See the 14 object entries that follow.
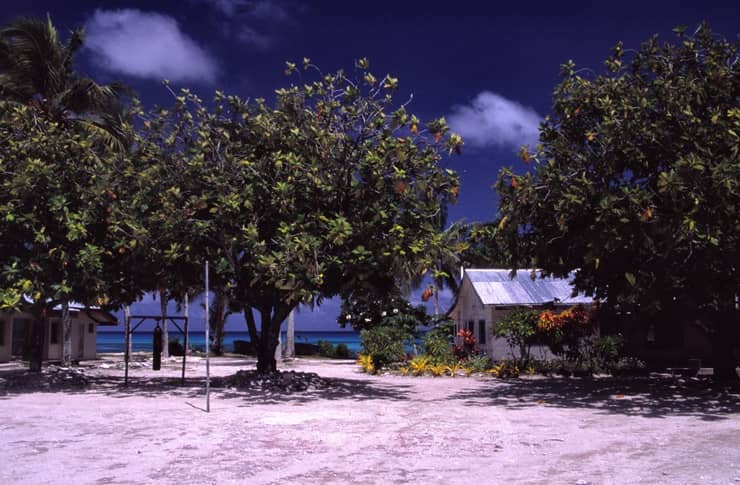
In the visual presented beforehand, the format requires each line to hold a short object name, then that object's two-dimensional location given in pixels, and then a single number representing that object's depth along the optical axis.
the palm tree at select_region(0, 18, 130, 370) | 25.62
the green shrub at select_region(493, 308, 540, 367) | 25.52
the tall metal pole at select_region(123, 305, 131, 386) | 21.87
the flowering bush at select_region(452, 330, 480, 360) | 30.14
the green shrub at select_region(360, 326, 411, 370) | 30.34
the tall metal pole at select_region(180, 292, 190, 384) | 22.23
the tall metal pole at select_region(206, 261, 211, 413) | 13.55
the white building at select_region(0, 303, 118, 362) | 33.62
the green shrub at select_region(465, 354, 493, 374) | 27.06
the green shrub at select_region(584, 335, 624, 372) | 25.67
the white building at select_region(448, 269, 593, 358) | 29.95
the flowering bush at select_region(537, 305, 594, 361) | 25.41
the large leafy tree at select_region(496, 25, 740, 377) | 14.52
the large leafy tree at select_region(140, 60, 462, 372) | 17.89
